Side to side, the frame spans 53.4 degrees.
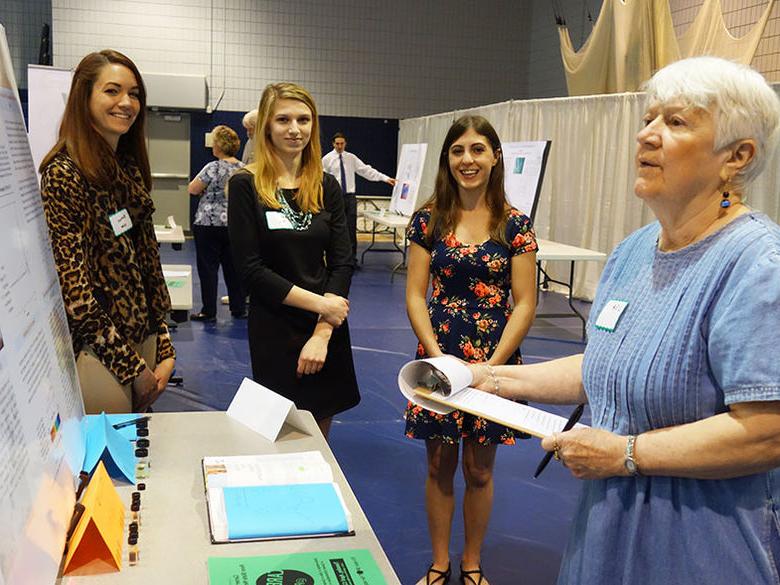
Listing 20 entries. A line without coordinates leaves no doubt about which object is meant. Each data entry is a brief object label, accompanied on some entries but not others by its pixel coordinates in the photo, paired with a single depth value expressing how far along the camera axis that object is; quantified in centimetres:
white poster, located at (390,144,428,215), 944
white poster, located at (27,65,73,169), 369
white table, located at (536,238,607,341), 580
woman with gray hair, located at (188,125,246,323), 594
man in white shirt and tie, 868
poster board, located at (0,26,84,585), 84
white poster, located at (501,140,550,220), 620
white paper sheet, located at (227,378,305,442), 162
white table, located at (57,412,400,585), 110
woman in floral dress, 236
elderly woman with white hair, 110
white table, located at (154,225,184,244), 524
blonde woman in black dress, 232
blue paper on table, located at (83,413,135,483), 135
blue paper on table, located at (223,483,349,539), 121
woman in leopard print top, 183
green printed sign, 107
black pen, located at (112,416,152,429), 164
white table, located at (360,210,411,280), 838
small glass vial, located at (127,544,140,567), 111
